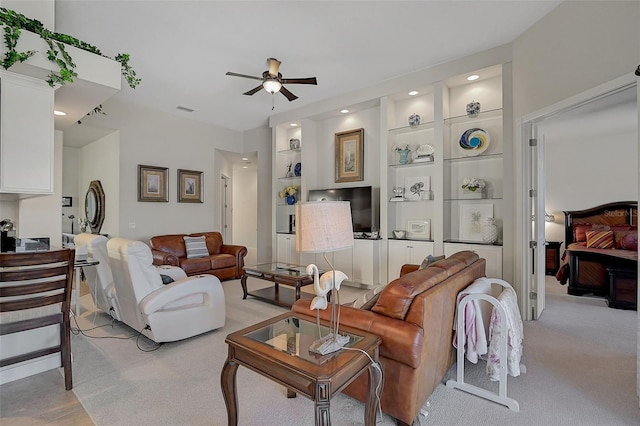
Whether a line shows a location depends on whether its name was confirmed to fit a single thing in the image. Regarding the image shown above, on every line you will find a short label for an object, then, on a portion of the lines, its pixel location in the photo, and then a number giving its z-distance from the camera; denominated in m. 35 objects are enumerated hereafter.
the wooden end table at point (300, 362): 1.22
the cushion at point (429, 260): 2.83
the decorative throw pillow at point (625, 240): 4.56
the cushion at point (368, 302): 1.97
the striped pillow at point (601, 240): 4.88
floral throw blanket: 1.98
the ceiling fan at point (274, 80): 3.65
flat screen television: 4.94
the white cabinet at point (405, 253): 4.31
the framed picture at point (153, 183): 5.53
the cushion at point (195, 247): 5.43
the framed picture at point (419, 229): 4.59
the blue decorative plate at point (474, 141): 4.06
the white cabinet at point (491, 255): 3.71
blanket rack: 1.92
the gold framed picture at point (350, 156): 5.26
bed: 3.92
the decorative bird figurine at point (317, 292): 1.57
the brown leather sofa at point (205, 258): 4.96
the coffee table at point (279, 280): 3.79
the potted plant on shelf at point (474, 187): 4.07
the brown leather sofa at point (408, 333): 1.61
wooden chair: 1.93
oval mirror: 5.74
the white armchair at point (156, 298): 2.68
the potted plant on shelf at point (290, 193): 5.98
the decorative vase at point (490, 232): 3.86
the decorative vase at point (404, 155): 4.67
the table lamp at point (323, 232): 1.44
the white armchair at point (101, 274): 3.22
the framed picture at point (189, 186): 6.08
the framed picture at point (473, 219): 4.07
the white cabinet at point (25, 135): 2.32
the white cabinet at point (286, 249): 5.76
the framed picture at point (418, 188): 4.61
